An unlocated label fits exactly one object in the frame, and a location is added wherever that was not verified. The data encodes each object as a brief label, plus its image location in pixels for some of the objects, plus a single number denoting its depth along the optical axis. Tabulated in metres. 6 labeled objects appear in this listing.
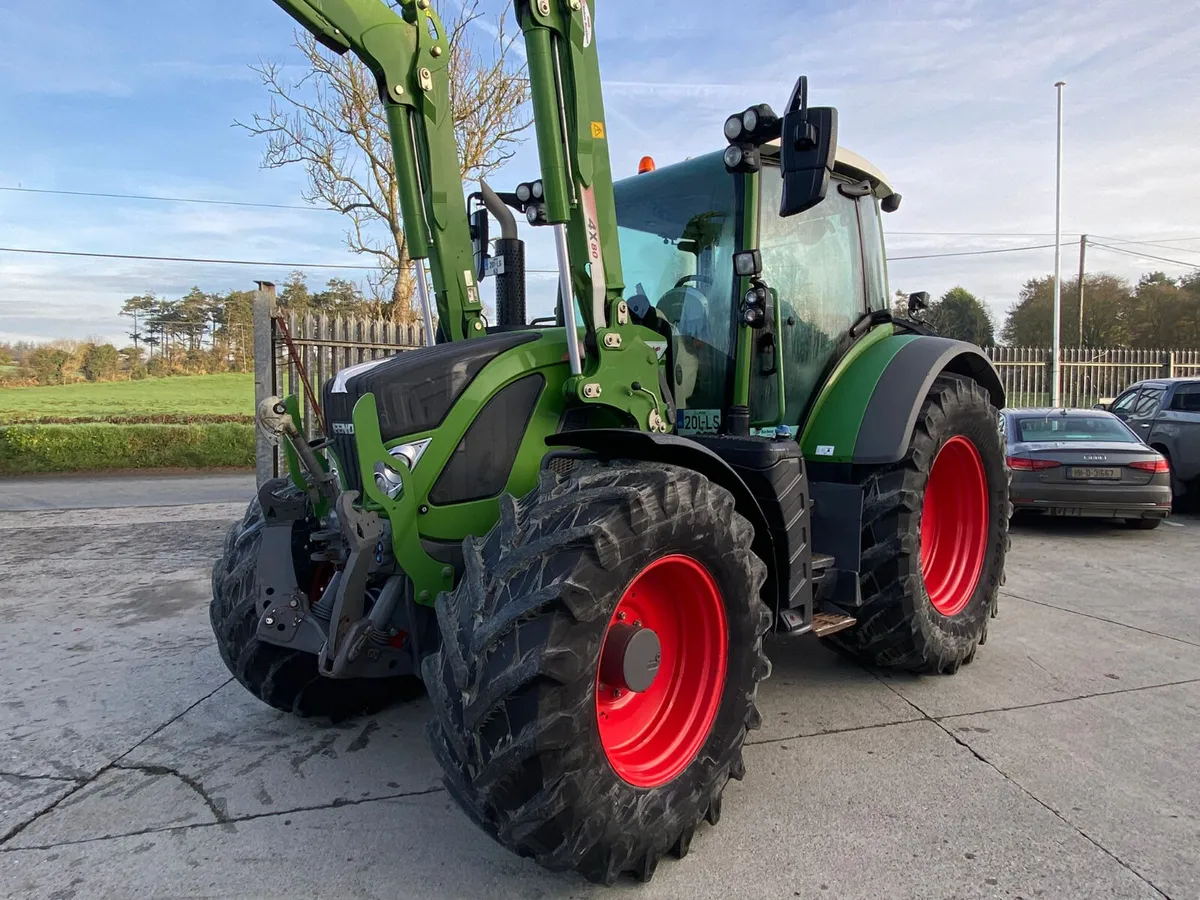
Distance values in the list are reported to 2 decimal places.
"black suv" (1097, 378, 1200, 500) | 9.47
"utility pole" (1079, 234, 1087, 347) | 32.36
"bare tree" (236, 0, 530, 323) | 11.89
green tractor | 2.16
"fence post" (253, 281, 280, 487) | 7.78
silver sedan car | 8.20
